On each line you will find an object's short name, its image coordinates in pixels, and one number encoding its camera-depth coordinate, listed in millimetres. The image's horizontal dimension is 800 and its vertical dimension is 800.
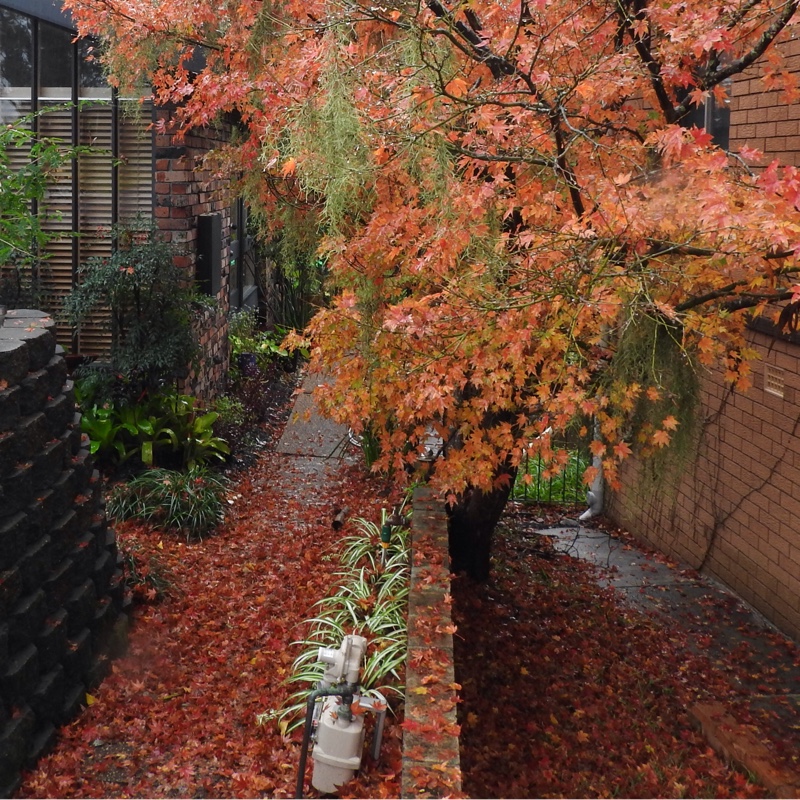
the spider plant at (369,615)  5051
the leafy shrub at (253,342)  12266
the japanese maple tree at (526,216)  4805
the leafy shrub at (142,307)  8344
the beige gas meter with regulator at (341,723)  4211
